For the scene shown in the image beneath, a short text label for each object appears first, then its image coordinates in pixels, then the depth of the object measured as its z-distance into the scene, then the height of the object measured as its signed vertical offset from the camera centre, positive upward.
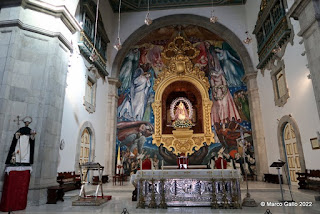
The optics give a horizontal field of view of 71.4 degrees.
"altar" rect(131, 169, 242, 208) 5.52 -0.63
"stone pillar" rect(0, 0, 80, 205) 6.11 +2.46
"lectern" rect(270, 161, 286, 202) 5.78 -0.07
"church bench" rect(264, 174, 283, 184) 9.86 -0.76
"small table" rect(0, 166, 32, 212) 5.32 -0.58
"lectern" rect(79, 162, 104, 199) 6.15 -0.07
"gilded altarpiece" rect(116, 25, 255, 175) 12.75 +3.88
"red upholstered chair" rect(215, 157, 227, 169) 6.75 -0.07
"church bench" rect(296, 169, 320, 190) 6.93 -0.59
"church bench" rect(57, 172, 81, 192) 7.38 -0.56
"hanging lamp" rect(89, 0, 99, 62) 10.55 +5.93
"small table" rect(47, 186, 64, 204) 6.15 -0.83
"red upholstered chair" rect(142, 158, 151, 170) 6.94 -0.07
